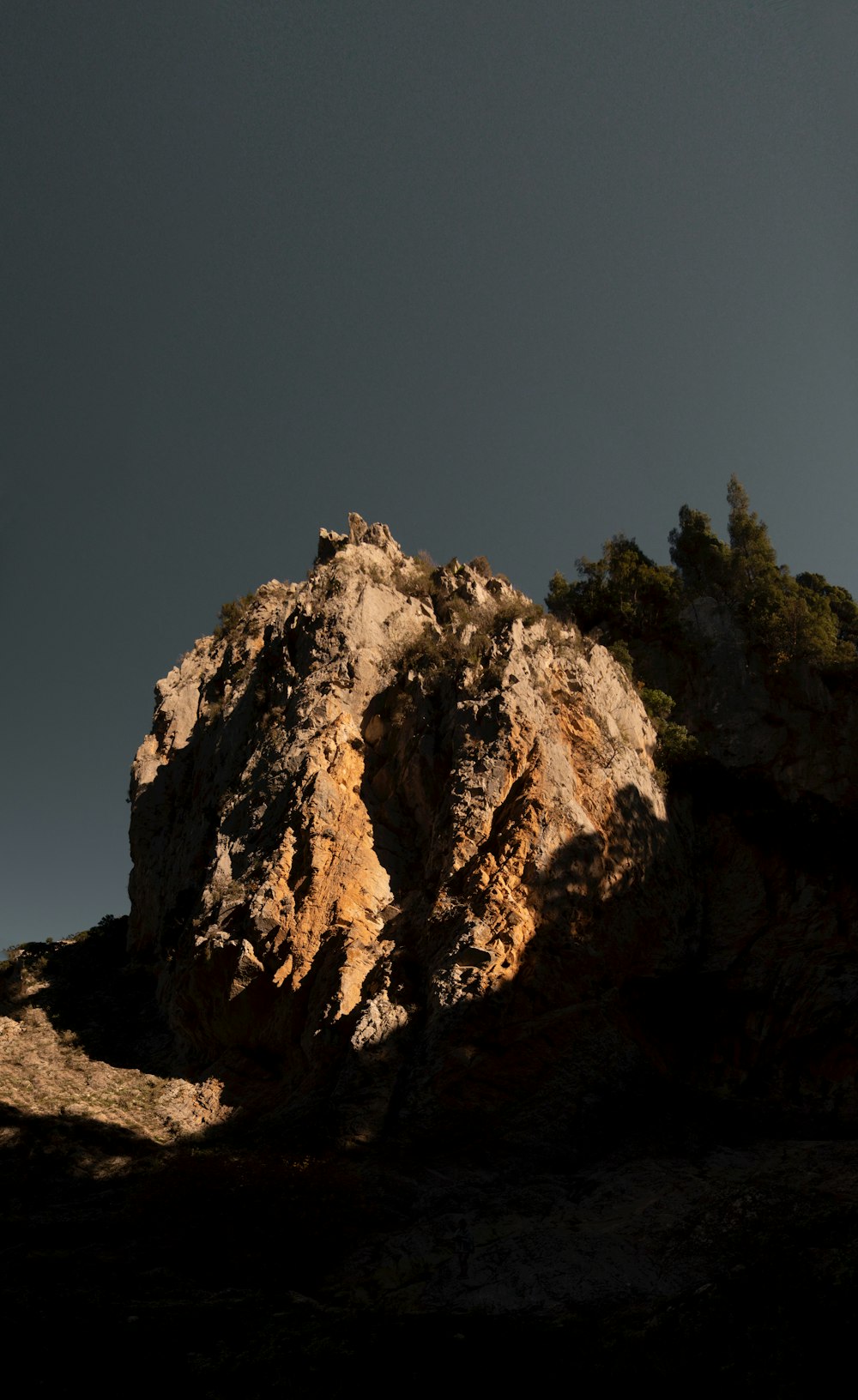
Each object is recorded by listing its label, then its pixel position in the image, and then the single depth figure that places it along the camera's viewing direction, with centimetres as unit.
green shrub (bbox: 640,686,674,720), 2403
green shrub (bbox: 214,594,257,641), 3102
